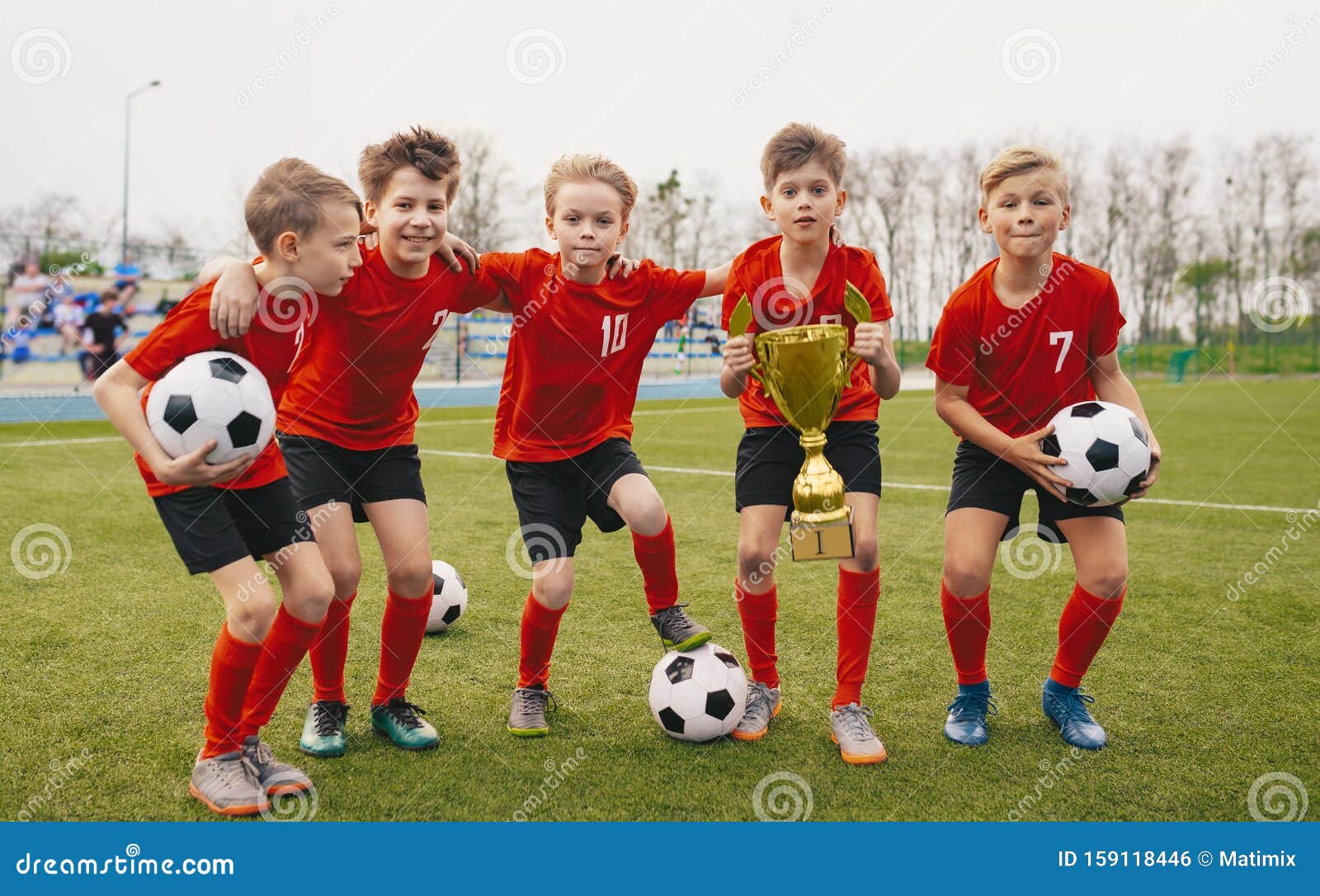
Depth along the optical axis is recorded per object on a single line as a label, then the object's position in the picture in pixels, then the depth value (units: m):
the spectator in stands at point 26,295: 20.95
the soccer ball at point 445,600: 4.45
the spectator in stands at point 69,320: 22.31
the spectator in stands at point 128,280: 22.09
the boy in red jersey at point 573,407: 3.49
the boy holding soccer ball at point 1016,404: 3.37
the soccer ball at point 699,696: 3.27
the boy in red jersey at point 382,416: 3.24
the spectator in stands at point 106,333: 20.42
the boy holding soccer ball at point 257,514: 2.75
